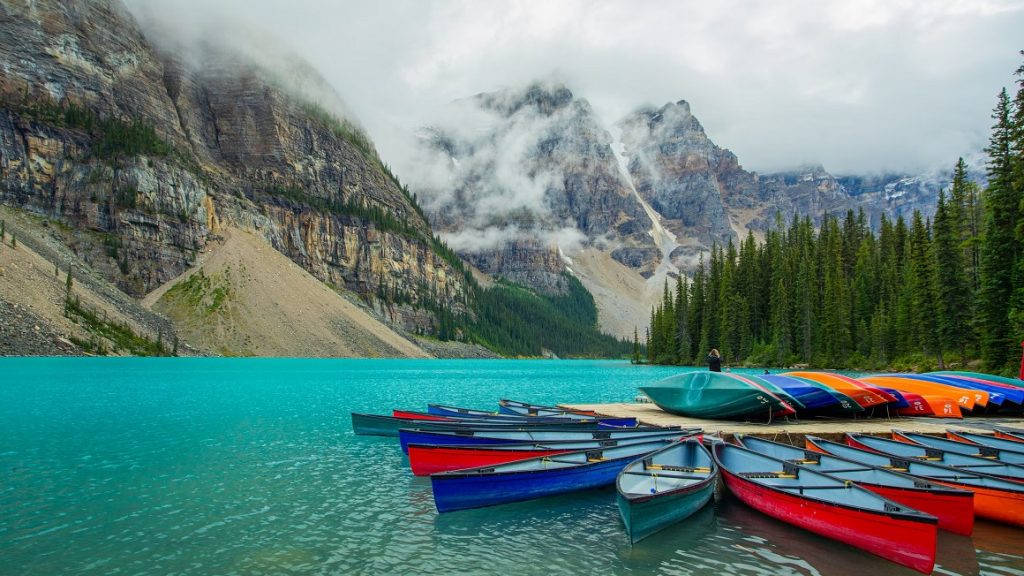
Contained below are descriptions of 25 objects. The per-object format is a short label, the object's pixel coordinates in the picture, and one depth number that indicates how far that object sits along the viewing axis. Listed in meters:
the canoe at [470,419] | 27.45
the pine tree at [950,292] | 62.47
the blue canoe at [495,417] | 27.78
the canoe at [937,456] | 17.45
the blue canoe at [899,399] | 28.63
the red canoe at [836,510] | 12.23
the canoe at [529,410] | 31.53
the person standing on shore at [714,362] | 30.44
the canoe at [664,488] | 14.30
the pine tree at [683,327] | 130.12
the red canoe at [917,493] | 13.88
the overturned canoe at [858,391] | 27.44
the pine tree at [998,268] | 48.62
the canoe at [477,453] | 20.38
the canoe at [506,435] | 22.42
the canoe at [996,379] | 33.18
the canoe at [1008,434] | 22.72
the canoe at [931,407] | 30.61
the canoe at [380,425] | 26.89
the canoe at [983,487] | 15.13
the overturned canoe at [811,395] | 27.14
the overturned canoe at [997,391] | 31.61
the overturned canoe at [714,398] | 26.16
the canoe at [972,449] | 18.78
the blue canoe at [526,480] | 16.86
